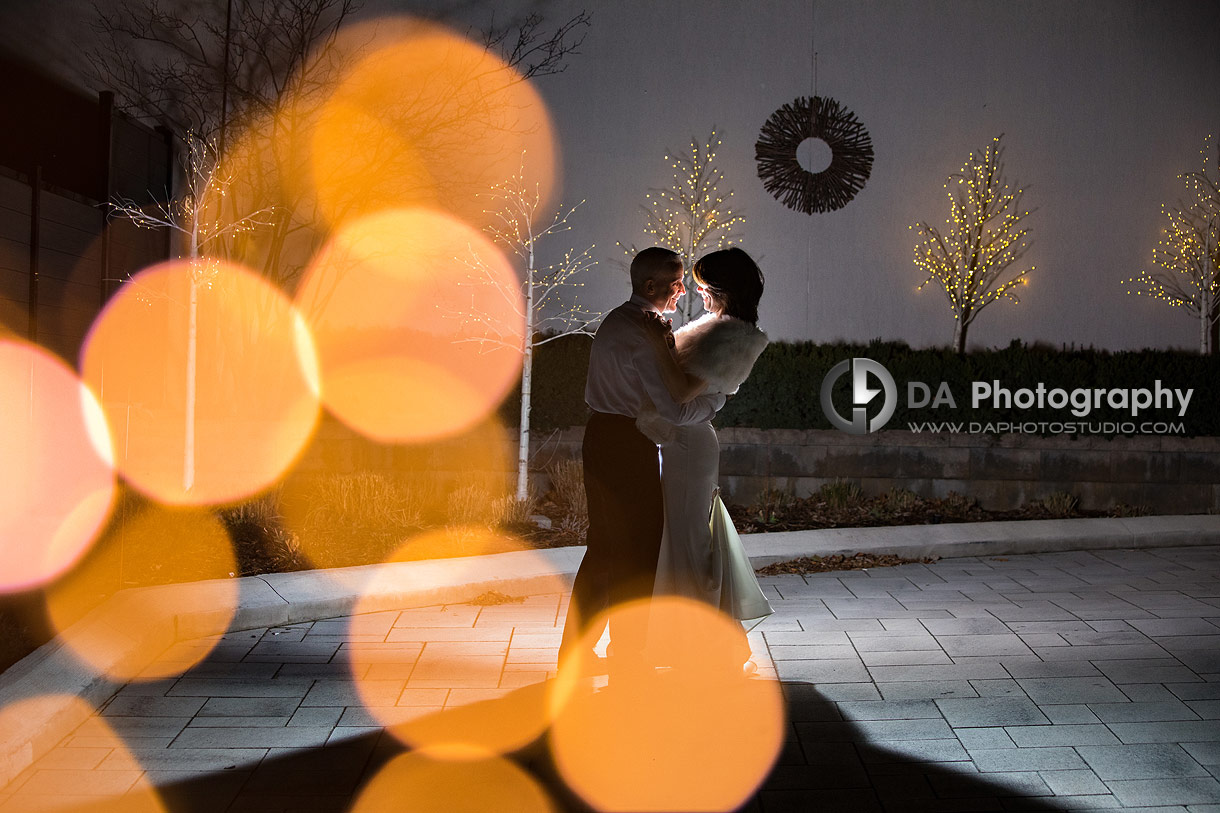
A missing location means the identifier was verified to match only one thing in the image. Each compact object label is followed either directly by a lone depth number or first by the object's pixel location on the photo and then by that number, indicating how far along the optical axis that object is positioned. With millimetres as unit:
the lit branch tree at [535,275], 10352
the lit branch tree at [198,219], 8102
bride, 3801
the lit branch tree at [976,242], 11016
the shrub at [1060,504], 8750
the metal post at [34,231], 10844
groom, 3768
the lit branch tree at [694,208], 10953
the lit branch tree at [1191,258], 11031
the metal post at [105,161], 10320
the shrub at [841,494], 8734
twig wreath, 11016
